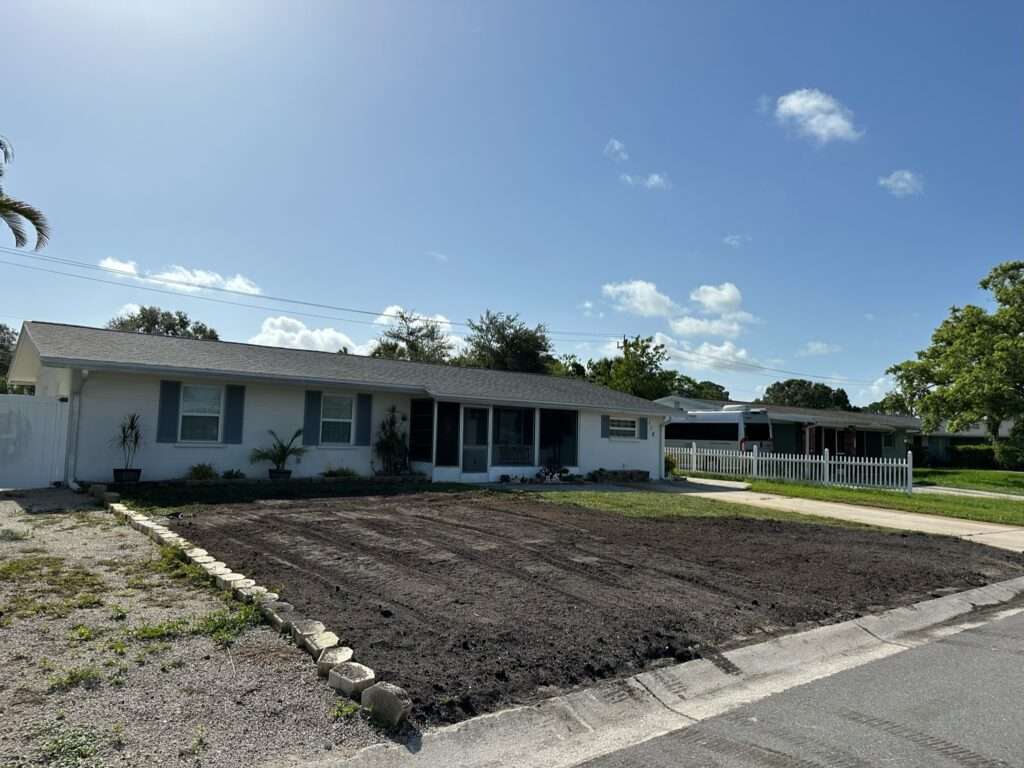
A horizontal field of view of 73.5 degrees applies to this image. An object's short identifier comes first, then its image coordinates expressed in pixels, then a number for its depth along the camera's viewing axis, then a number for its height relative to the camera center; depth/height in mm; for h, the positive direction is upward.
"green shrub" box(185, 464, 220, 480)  14141 -887
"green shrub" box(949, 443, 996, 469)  39875 -634
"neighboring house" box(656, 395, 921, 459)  28766 +578
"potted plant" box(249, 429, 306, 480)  15102 -561
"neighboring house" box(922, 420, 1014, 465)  41719 +331
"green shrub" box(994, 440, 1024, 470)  28294 -259
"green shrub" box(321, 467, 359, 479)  16062 -945
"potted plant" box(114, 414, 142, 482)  13523 -227
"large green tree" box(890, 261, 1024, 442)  26703 +3513
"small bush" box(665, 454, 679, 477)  23428 -903
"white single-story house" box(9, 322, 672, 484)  13555 +593
